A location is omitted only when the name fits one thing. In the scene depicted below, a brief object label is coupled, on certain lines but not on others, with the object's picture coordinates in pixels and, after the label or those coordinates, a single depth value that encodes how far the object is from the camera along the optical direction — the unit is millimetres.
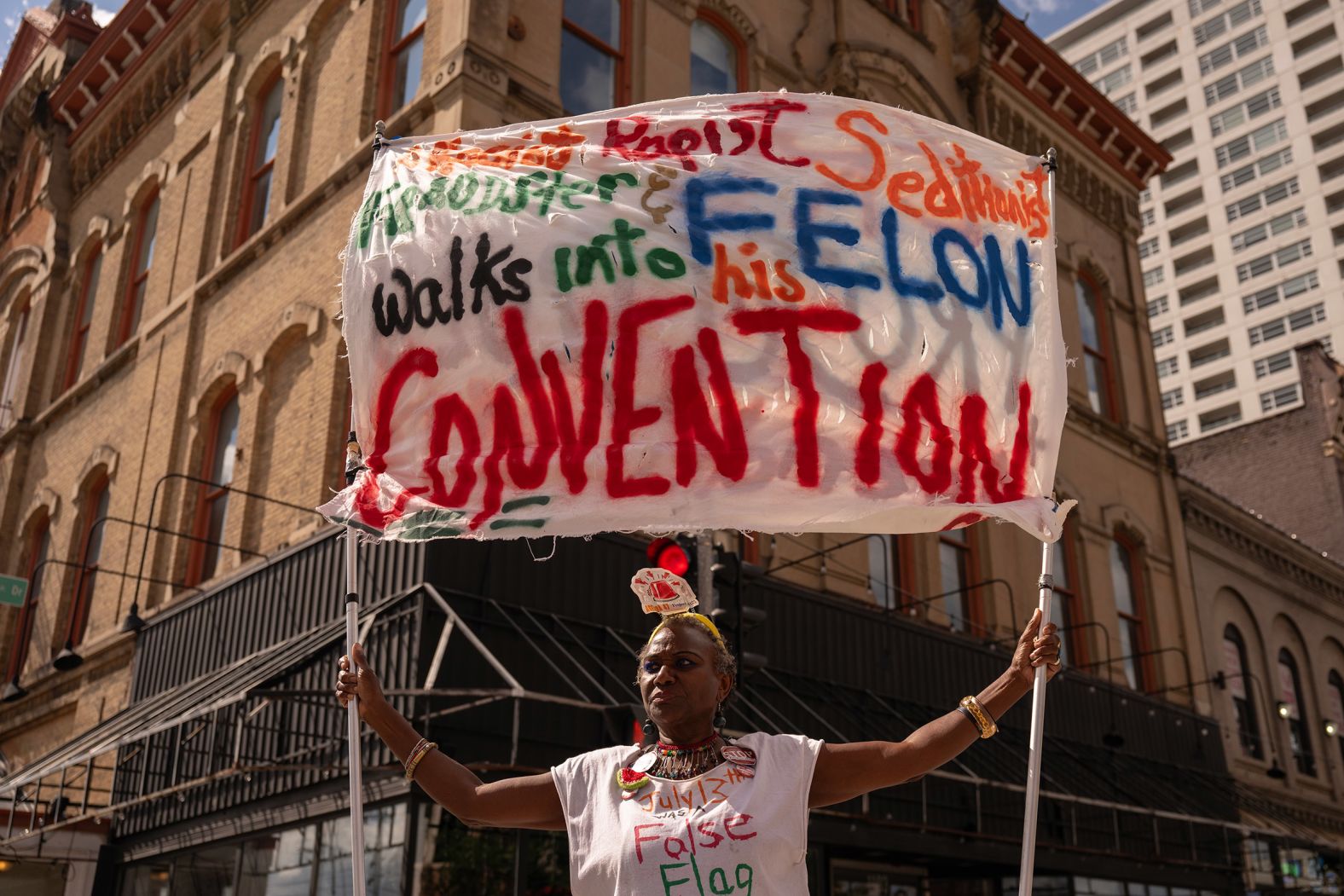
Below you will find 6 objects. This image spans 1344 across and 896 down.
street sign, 15883
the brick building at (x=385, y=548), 12250
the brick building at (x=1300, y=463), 36938
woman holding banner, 3201
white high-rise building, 71438
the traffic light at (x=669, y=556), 9312
